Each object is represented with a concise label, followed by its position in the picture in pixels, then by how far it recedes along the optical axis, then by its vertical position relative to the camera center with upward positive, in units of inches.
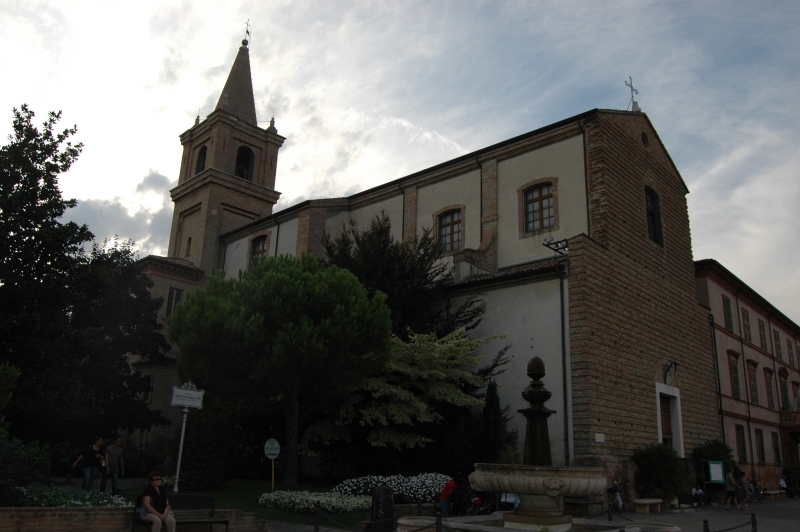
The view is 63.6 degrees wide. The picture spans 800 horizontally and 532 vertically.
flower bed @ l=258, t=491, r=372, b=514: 549.0 -47.9
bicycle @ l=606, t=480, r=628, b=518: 650.2 -38.5
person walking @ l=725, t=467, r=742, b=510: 792.3 -32.3
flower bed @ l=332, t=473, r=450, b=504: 605.0 -35.6
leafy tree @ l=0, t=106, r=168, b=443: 641.6 +149.3
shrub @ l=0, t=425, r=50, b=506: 407.2 -19.9
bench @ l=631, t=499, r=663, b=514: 665.0 -48.1
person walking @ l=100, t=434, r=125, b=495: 592.2 -22.3
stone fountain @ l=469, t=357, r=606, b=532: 374.0 -17.4
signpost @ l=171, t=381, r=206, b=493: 532.2 +34.1
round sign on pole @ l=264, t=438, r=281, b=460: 634.2 -5.0
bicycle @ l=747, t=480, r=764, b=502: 967.4 -45.6
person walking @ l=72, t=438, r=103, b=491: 569.6 -21.2
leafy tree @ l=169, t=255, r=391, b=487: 600.4 +99.0
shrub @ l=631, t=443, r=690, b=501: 692.1 -18.3
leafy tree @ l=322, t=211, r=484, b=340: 776.9 +201.9
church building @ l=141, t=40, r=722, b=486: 702.5 +237.1
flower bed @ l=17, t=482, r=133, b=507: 415.8 -39.7
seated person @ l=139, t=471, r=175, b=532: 379.9 -38.7
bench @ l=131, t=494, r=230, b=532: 422.6 -44.4
